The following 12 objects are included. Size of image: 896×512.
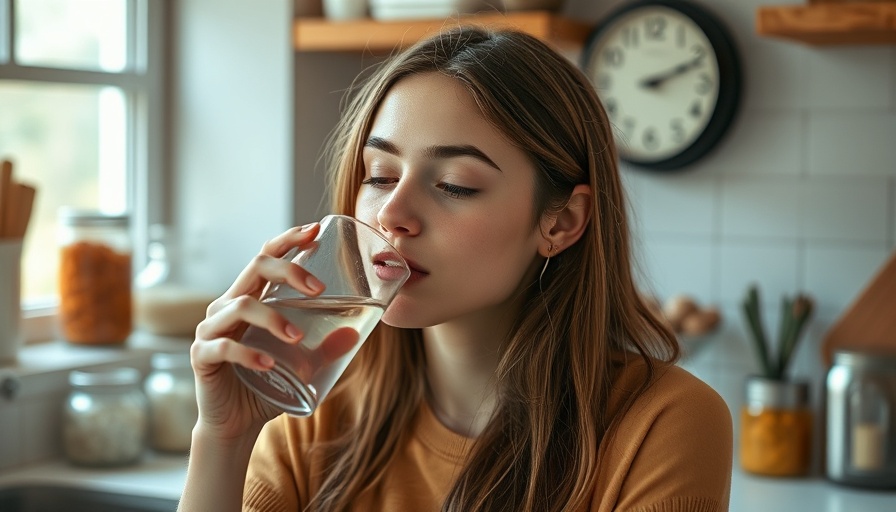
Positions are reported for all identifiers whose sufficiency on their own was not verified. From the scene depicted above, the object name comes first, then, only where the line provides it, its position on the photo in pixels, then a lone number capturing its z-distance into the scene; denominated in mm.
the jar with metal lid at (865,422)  2092
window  2283
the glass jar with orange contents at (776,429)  2168
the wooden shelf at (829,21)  2012
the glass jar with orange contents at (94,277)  2201
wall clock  2357
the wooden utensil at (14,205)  2004
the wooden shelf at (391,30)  2242
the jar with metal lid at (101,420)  2027
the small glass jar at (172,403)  2104
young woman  1212
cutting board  2254
